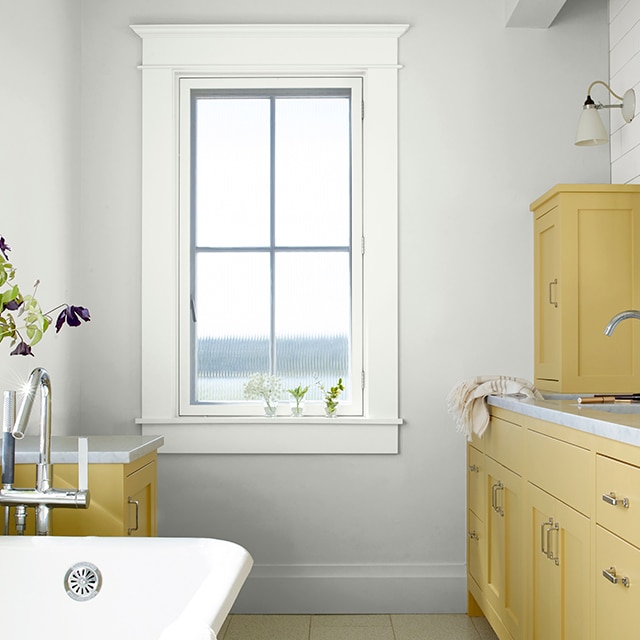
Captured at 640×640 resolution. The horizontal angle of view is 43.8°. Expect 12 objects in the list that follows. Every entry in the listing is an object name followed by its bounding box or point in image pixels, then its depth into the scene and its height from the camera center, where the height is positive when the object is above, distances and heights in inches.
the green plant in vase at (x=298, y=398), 135.8 -12.1
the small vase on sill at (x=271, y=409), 136.0 -14.0
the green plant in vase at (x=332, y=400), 135.5 -12.4
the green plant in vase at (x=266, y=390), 135.3 -10.7
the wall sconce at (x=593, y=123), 122.9 +32.0
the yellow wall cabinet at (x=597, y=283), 121.7 +7.1
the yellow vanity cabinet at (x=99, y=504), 94.0 -21.2
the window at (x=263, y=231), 136.6 +17.0
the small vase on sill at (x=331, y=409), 135.3 -13.9
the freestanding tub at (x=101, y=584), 77.7 -25.6
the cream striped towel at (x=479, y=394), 118.6 -9.9
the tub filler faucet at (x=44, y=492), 82.0 -17.5
